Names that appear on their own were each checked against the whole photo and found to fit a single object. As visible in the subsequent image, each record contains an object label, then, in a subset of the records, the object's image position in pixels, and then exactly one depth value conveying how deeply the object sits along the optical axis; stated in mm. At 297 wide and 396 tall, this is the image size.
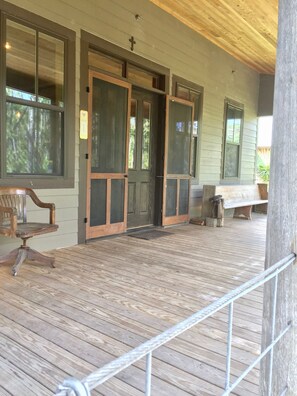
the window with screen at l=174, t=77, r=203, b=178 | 5984
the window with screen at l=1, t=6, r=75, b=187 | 3416
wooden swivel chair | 2923
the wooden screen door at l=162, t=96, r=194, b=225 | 5613
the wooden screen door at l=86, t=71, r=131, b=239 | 4363
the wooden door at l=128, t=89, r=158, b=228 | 5156
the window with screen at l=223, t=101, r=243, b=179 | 7406
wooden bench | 6340
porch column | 1316
